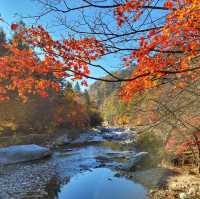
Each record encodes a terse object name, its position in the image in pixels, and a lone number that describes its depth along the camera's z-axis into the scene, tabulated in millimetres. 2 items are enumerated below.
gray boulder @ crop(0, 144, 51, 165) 14672
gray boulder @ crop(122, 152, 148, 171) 12833
